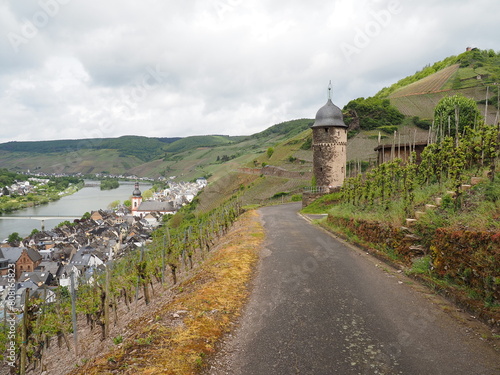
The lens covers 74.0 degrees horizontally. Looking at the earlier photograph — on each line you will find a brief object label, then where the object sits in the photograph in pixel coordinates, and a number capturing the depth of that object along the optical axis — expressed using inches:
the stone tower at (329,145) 1443.2
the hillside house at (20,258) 2159.2
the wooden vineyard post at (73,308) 310.5
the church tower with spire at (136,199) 5011.3
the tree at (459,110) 1564.7
